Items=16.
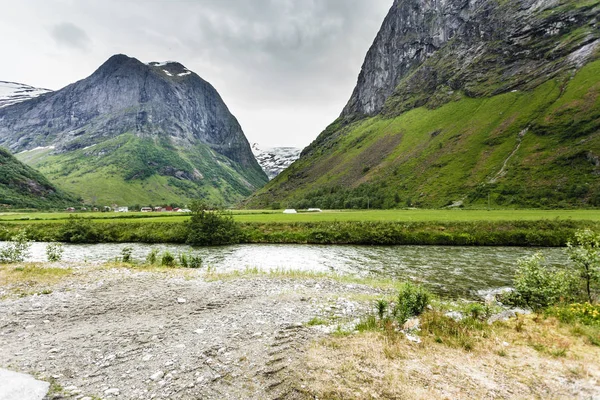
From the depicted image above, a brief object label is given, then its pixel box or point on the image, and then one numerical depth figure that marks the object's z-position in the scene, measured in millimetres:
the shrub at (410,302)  14328
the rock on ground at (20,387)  7898
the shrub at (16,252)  31219
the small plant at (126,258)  33400
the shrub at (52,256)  33494
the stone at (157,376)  9062
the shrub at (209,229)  54125
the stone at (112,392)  8305
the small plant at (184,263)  31266
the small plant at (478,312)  14053
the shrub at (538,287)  17281
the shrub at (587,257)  16984
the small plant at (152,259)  32609
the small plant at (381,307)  13567
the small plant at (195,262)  31172
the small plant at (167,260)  31141
